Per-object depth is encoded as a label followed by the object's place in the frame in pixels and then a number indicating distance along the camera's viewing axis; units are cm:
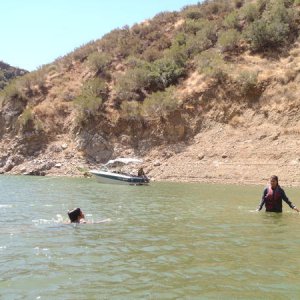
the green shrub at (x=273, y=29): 3887
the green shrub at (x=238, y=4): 4728
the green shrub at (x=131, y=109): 3798
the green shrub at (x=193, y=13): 4844
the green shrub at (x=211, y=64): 3731
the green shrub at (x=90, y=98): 3922
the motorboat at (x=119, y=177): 2808
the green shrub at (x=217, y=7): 4762
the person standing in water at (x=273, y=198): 1439
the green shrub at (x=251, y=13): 4241
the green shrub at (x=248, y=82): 3562
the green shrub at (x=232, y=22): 4303
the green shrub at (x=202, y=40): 4228
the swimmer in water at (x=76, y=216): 1216
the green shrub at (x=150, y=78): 4041
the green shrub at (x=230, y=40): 4031
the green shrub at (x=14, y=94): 4488
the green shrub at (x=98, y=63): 4506
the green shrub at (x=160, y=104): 3694
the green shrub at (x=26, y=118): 4147
